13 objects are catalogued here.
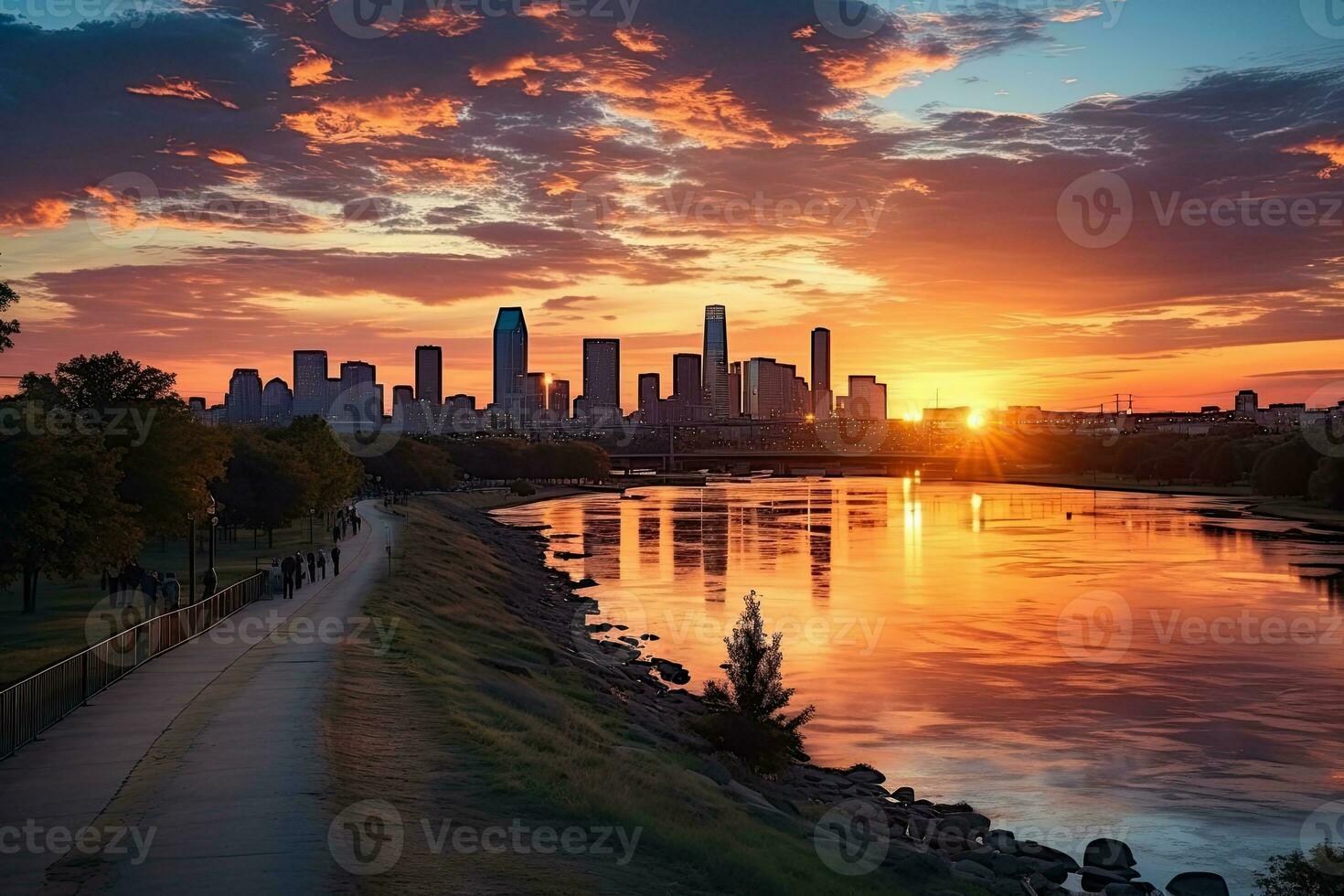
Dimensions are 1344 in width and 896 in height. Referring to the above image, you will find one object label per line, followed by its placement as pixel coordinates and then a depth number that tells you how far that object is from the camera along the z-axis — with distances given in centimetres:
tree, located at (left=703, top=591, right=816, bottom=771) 2952
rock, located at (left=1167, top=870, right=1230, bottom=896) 2203
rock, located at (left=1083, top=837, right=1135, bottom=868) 2362
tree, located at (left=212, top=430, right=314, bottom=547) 6412
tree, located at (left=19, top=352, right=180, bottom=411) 5028
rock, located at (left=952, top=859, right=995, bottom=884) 2198
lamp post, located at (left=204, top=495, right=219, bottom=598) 3703
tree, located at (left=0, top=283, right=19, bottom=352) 3525
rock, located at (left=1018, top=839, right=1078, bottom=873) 2386
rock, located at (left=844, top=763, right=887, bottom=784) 2969
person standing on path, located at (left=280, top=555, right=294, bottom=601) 4153
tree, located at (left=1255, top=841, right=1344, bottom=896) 1936
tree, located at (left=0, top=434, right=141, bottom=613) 3189
